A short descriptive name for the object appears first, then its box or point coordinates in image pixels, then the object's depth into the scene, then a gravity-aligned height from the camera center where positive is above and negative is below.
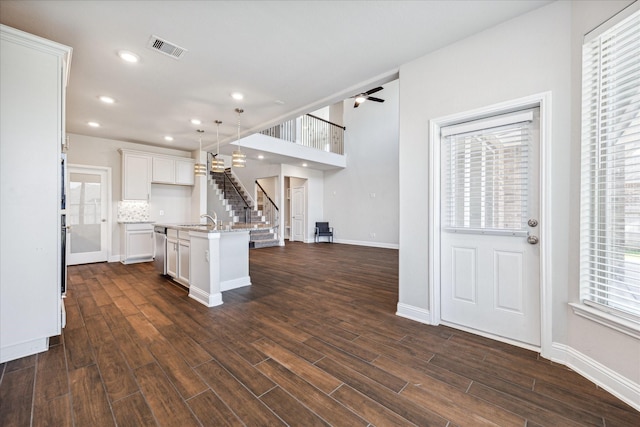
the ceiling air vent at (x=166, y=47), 2.58 +1.67
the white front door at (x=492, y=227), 2.30 -0.14
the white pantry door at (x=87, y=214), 5.67 -0.06
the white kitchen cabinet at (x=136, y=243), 5.92 -0.72
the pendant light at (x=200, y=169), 5.18 +0.84
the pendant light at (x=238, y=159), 4.27 +0.85
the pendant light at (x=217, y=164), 4.81 +0.87
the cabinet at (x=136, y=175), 6.02 +0.85
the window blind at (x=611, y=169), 1.71 +0.31
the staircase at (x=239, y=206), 8.77 +0.20
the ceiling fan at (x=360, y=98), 5.43 +2.42
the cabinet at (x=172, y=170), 6.49 +1.05
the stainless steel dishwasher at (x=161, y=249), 4.71 -0.69
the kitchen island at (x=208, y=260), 3.39 -0.70
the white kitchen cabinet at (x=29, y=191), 2.11 +0.17
